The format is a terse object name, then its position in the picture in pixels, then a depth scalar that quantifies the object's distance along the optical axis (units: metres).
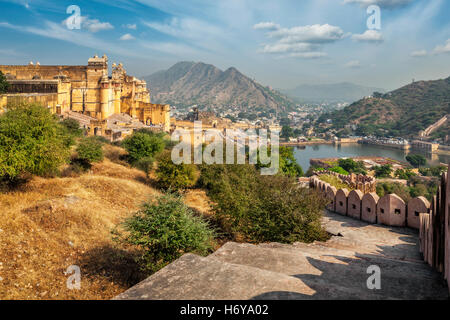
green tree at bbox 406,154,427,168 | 70.62
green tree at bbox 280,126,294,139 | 121.91
